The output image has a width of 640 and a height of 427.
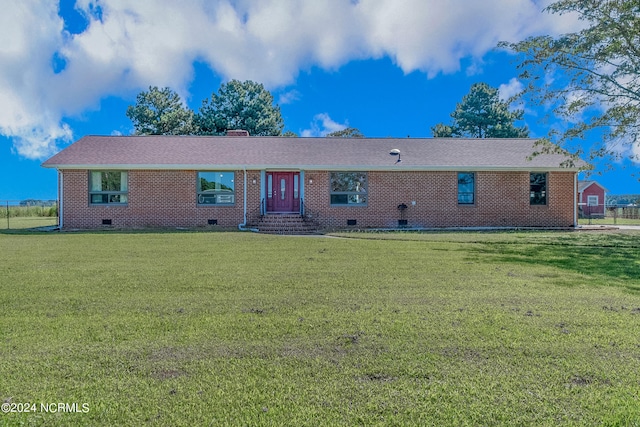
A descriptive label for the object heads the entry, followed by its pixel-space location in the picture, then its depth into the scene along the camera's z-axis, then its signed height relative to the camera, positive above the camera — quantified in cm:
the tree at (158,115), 3544 +866
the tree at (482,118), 3950 +943
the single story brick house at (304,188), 1650 +91
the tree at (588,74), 1238 +475
